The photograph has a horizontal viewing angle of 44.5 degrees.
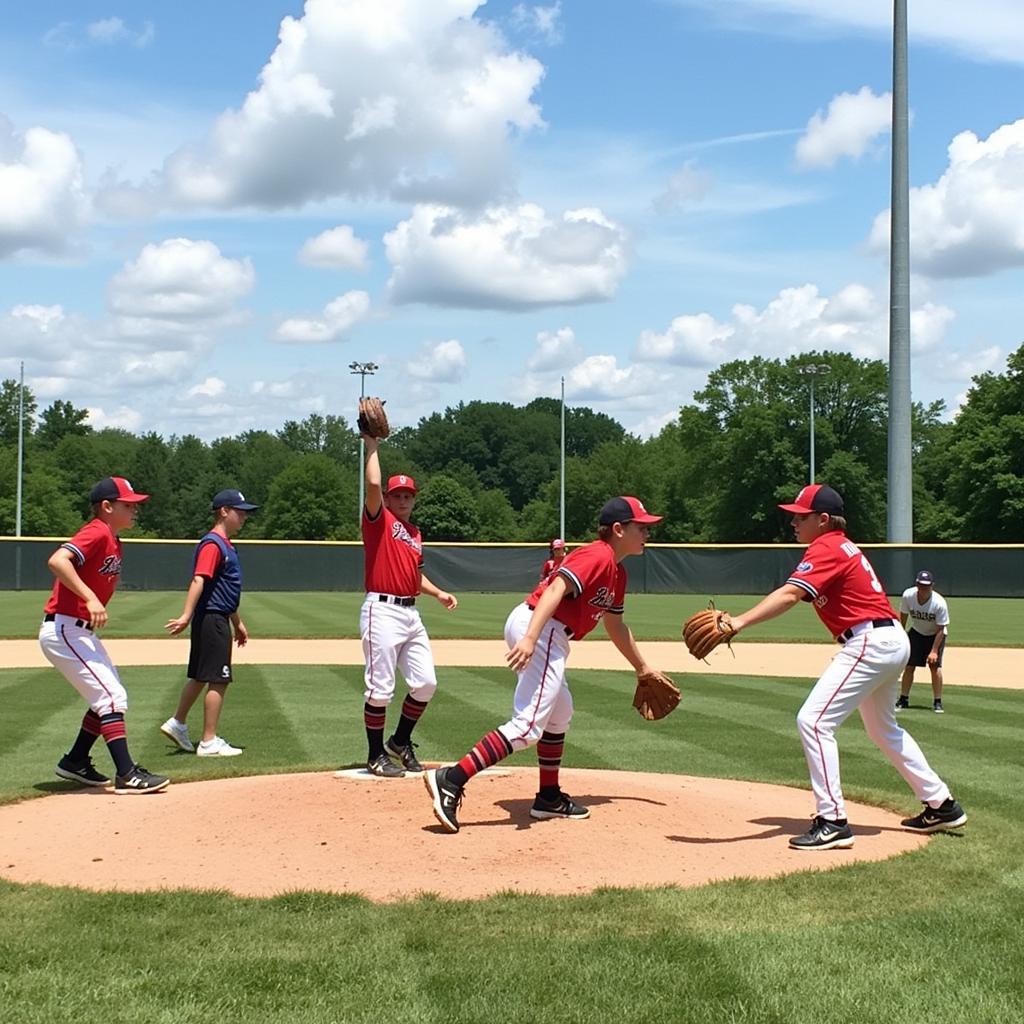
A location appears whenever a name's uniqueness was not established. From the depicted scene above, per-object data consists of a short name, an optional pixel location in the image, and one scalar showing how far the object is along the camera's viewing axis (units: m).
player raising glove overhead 7.93
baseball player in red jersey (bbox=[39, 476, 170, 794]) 7.64
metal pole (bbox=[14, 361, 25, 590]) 38.28
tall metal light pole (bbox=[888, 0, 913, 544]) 32.53
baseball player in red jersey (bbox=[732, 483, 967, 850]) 6.41
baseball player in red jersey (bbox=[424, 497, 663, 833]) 6.39
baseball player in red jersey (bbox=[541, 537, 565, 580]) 15.05
